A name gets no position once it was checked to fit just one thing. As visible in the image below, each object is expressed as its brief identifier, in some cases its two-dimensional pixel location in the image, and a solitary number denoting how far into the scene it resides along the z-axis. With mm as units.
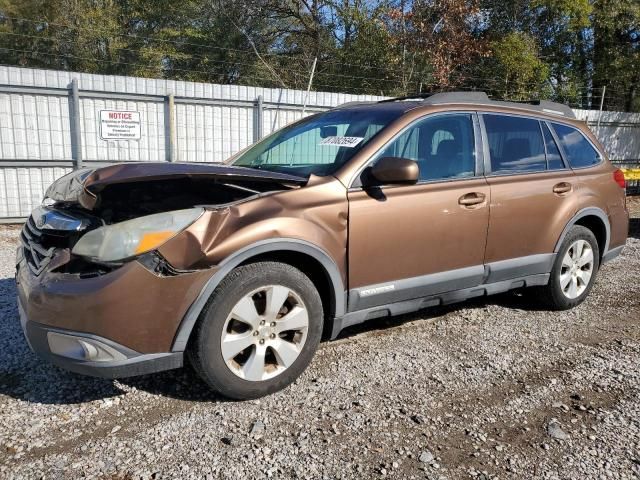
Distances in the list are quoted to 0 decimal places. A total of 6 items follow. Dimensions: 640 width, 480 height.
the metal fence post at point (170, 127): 9154
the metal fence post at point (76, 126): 8414
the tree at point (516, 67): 17391
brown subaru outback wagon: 2605
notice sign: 8797
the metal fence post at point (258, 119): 9953
